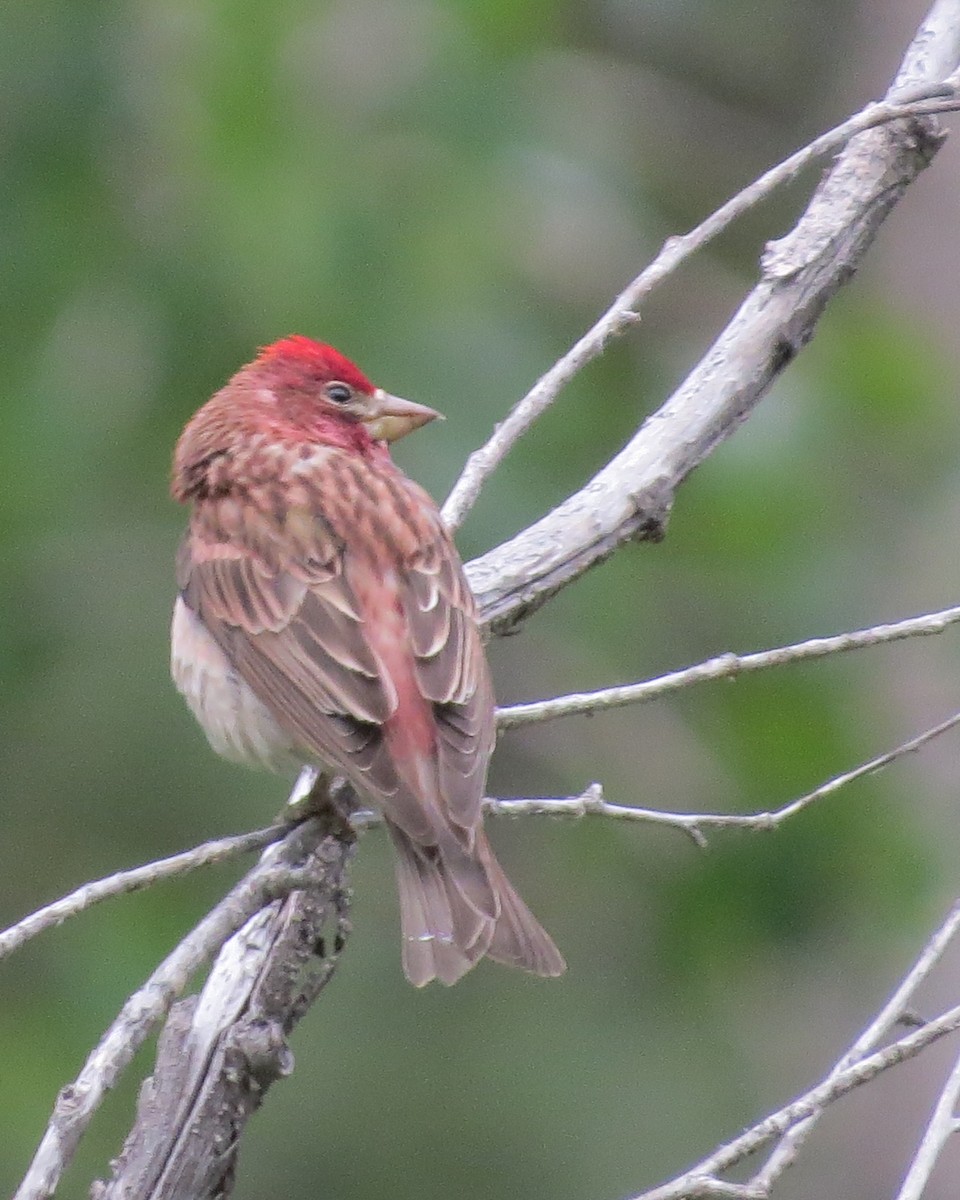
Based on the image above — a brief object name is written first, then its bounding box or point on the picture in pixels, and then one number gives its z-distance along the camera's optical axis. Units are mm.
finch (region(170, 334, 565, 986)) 9117
